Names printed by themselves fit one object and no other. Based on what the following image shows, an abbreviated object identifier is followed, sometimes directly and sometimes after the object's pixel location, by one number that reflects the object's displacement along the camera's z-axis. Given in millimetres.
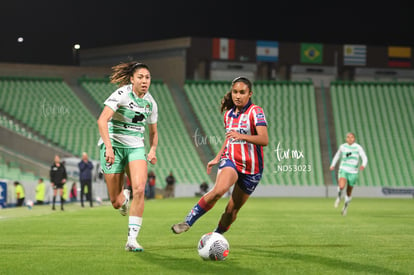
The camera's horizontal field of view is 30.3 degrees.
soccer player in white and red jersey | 9766
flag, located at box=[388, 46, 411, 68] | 57719
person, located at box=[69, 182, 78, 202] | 34969
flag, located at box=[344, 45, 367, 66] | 57156
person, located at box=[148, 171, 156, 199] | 41094
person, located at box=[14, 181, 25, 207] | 30578
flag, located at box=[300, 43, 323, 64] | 56594
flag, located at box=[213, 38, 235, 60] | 54750
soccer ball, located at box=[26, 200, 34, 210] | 27742
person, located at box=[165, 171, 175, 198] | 43125
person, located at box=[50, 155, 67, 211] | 27672
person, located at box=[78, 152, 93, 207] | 29047
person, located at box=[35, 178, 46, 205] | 31875
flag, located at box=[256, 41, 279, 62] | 55656
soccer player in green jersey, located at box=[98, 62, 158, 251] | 10195
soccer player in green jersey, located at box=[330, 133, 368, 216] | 22625
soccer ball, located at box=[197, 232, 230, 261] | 9227
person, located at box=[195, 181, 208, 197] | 43000
